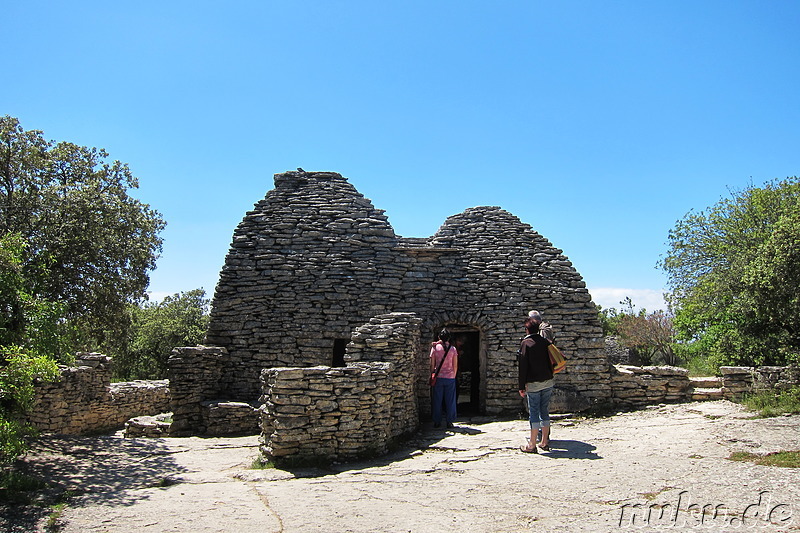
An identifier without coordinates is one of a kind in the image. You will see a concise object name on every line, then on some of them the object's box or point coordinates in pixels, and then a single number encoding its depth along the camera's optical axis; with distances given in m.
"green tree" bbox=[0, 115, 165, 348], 9.65
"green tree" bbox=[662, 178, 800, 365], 11.25
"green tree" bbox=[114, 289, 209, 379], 26.30
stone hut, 12.38
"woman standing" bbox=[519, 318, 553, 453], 7.76
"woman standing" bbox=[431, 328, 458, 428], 10.29
